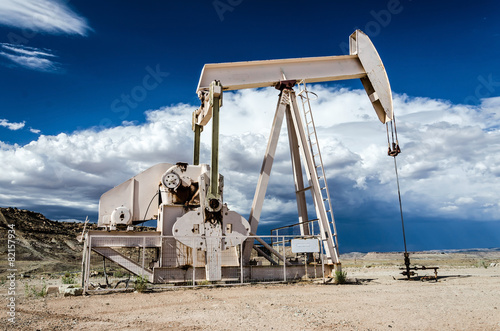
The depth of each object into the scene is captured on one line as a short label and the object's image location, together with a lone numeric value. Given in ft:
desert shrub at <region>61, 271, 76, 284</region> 30.07
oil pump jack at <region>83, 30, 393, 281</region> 29.22
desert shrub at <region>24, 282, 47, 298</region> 24.43
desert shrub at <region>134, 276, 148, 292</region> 25.41
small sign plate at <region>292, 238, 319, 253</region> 30.83
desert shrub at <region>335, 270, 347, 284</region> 30.55
